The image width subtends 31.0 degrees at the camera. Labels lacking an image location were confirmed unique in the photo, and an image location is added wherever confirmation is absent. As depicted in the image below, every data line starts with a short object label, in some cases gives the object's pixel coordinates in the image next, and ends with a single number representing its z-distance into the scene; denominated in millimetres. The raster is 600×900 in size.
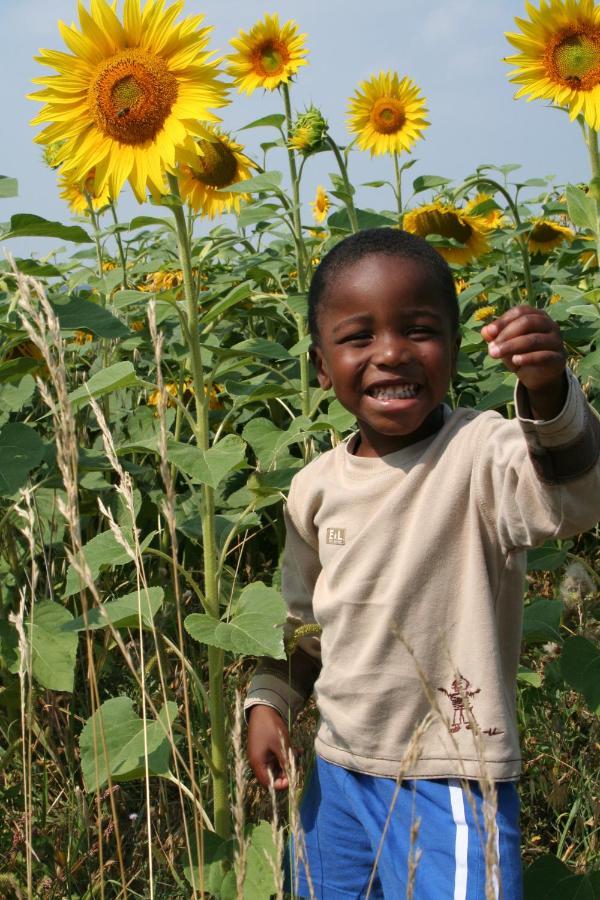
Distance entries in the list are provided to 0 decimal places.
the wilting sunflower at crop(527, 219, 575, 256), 4277
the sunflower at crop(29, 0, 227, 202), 2164
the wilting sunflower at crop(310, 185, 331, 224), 6252
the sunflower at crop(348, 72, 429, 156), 4609
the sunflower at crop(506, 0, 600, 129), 2885
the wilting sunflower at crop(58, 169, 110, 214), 4215
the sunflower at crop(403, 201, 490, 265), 3664
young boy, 1492
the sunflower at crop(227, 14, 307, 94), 3658
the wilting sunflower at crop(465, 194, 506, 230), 3716
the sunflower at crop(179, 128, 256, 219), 3432
